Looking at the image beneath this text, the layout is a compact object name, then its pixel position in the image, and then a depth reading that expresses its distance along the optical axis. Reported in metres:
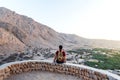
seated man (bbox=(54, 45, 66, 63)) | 4.55
